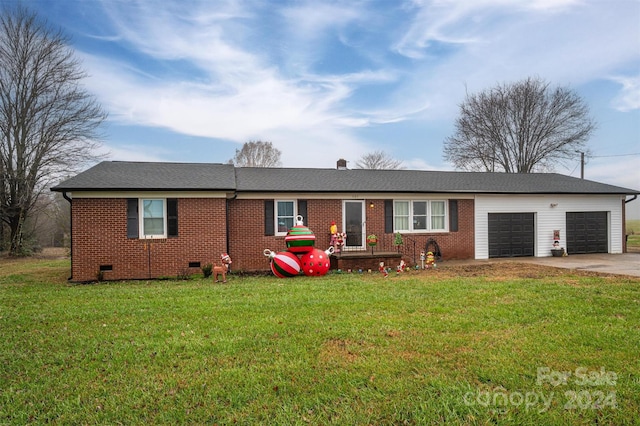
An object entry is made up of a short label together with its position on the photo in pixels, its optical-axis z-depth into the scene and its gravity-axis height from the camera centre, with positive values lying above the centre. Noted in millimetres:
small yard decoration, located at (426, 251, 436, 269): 12688 -1431
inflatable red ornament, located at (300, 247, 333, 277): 11477 -1333
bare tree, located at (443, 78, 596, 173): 31172 +8176
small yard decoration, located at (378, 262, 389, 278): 11506 -1638
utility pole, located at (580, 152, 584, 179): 30975 +4544
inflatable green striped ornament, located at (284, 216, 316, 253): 11328 -587
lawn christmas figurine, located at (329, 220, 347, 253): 13465 -680
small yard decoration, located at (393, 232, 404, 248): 13398 -729
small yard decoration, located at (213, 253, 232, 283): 10492 -1355
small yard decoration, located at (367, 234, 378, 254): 13024 -700
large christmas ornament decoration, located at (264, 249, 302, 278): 11219 -1317
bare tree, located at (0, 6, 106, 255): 19938 +6338
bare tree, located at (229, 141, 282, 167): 43531 +8019
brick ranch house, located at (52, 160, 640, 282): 11648 +255
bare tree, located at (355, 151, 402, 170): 43594 +7040
